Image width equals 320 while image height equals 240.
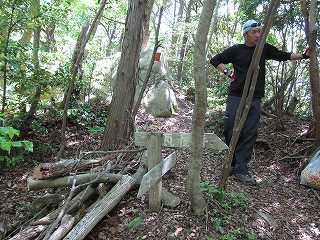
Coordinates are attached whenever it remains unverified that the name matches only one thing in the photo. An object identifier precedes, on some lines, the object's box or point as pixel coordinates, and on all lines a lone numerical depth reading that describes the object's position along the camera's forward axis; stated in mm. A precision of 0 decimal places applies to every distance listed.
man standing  3772
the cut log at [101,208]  2711
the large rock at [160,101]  7987
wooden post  2978
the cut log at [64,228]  2662
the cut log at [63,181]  3352
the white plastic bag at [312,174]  3922
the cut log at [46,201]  3426
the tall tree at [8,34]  5014
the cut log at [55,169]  3408
